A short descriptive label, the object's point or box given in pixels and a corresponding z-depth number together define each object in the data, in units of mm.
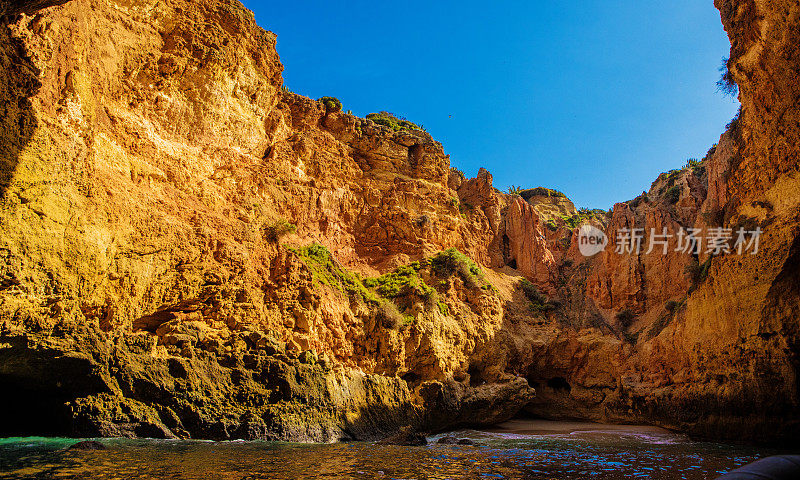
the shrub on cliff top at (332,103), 31828
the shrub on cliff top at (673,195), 34531
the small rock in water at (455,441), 17688
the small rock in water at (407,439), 16484
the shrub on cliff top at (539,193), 64500
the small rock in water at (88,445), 10422
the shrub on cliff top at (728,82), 20938
